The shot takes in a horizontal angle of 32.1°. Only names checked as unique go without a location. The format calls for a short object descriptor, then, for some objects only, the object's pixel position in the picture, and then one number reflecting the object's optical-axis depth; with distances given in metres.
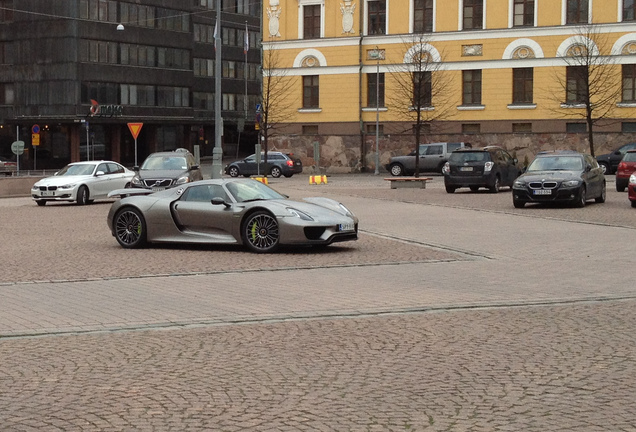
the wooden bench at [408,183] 42.84
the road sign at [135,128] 45.20
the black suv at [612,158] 55.20
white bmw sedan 32.88
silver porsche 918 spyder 16.62
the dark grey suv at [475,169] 37.72
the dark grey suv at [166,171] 31.88
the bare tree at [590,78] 58.50
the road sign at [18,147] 64.00
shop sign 83.75
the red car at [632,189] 27.84
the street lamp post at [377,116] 63.75
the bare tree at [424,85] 62.72
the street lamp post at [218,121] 39.75
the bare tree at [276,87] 67.44
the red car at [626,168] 36.50
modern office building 82.69
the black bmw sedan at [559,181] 28.05
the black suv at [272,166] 61.16
